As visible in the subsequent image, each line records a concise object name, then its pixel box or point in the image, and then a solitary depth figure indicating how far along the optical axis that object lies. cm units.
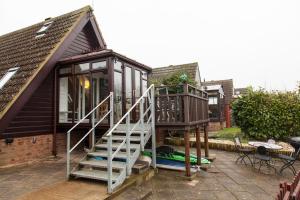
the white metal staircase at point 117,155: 530
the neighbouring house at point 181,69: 2047
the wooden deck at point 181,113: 685
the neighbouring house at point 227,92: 2455
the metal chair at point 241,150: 828
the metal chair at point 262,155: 751
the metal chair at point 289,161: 713
